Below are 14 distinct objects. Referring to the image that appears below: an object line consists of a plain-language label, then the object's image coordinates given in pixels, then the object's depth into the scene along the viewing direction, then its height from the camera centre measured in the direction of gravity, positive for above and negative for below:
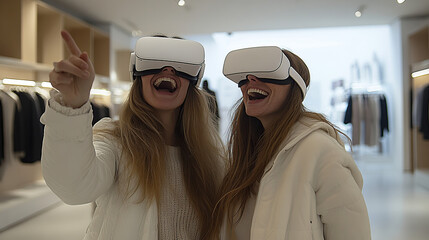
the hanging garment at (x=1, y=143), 4.02 -0.21
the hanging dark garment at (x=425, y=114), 5.79 +0.09
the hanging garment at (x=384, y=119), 7.56 +0.02
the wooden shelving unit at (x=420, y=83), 5.99 +0.63
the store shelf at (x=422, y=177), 5.72 -0.92
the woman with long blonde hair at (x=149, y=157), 1.01 -0.11
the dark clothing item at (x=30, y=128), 4.44 -0.05
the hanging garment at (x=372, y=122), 7.55 -0.04
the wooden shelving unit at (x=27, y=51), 4.49 +1.03
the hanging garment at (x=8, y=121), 4.27 +0.04
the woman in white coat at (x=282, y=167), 1.13 -0.16
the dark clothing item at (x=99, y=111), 6.14 +0.21
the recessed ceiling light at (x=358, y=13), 6.55 +1.92
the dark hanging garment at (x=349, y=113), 7.49 +0.15
